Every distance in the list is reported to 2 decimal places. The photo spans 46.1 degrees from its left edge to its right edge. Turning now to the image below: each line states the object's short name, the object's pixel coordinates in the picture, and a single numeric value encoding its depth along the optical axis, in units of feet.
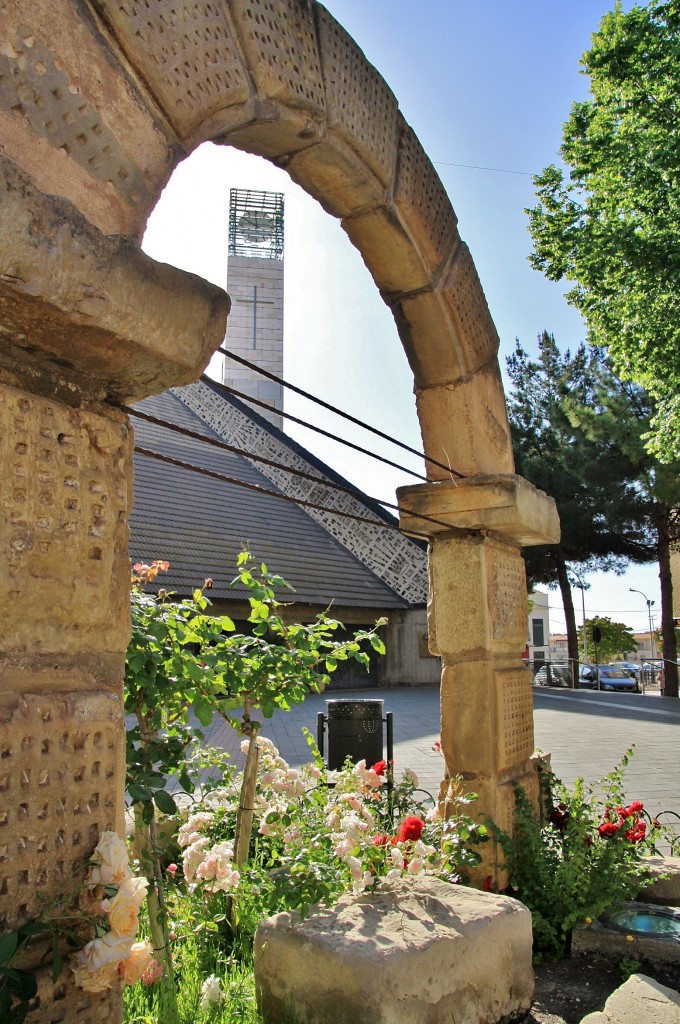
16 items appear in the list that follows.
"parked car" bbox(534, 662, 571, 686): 76.23
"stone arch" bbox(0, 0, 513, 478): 5.14
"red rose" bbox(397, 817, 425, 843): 9.89
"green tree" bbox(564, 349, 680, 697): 60.18
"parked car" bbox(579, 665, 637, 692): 84.94
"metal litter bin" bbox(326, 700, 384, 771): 19.45
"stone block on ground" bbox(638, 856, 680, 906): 12.04
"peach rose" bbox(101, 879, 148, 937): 4.65
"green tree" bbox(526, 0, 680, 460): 31.09
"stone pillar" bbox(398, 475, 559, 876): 12.10
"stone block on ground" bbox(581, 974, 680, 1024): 7.95
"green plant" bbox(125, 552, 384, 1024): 7.66
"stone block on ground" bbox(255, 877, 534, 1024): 7.22
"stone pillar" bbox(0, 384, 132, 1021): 4.58
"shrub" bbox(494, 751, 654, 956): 10.91
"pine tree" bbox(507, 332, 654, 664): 66.74
